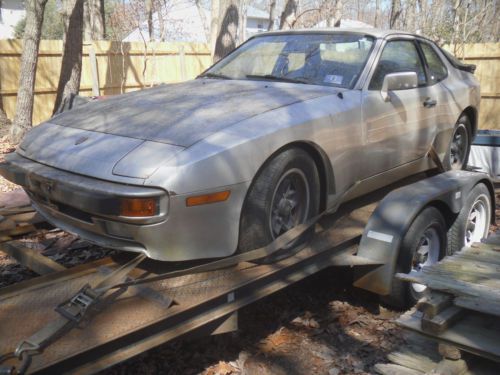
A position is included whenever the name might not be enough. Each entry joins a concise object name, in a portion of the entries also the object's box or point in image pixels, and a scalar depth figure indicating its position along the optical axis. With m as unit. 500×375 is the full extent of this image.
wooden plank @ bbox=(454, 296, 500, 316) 2.41
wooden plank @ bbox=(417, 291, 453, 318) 2.56
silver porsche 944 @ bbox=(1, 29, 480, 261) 2.78
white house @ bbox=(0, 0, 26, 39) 38.16
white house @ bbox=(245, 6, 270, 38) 59.16
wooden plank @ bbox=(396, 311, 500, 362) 2.40
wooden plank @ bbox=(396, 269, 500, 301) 2.50
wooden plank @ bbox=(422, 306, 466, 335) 2.51
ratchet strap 2.08
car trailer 2.27
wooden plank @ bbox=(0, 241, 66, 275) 3.14
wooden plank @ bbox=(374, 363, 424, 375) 2.59
